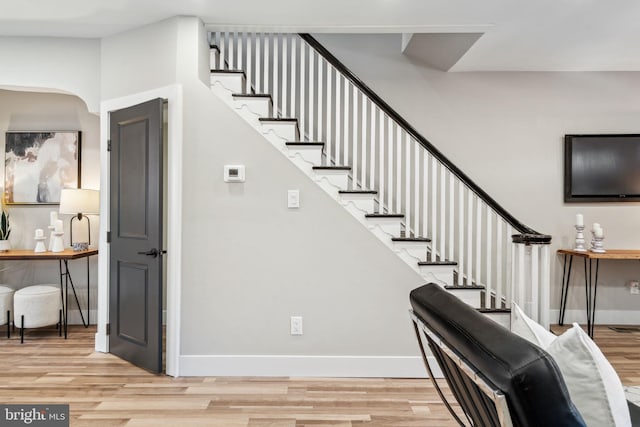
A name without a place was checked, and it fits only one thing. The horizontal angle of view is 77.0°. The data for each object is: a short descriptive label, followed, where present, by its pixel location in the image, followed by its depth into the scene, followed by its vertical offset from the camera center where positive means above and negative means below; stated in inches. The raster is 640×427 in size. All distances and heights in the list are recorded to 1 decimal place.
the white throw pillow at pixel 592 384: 36.7 -16.2
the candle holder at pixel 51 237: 155.7 -12.7
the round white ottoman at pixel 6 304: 154.8 -38.9
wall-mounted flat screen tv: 170.4 +18.9
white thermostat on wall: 120.6 +9.9
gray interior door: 120.3 -9.6
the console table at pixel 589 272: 153.1 -27.1
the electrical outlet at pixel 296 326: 121.2 -35.9
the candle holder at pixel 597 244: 159.9 -13.9
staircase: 118.6 +10.4
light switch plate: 121.3 +2.6
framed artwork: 169.3 +16.8
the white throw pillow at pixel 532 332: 46.9 -14.8
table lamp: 153.3 +1.3
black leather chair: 29.9 -13.1
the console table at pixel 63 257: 145.8 -19.5
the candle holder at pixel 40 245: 155.1 -15.9
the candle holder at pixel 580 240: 164.2 -12.6
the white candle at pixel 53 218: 157.0 -5.4
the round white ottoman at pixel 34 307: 148.2 -38.5
